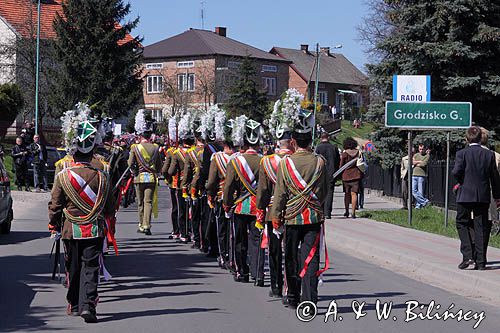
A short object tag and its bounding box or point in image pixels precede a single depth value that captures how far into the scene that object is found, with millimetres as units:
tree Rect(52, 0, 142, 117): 54625
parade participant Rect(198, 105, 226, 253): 13938
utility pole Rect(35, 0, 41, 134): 42912
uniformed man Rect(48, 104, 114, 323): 9328
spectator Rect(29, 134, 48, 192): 30425
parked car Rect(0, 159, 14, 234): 16859
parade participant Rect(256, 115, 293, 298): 10250
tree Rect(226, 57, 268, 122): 67438
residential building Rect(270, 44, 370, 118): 104500
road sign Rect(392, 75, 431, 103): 19672
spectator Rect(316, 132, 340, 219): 20281
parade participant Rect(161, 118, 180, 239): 16594
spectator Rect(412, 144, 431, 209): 24500
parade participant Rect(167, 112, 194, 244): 16047
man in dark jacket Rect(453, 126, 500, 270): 12414
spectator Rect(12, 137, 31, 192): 30594
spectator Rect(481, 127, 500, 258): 12547
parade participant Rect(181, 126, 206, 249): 15148
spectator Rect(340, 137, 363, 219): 21422
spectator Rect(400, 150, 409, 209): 24498
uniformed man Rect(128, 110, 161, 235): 17281
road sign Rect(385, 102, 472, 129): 18641
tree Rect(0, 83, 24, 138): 46841
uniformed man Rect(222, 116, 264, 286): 11609
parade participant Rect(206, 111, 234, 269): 12836
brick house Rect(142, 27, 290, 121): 74062
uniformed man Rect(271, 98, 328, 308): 9422
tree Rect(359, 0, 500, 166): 27344
